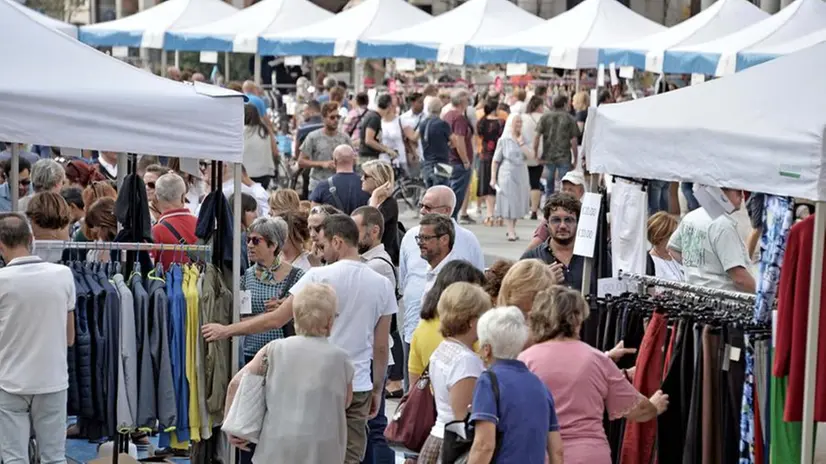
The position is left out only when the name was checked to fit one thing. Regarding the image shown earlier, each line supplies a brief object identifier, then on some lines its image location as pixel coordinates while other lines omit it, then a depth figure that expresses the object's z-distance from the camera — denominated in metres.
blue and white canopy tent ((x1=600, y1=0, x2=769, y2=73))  44.31
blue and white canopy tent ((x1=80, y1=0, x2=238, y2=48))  57.34
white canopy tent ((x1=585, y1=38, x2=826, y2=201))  13.62
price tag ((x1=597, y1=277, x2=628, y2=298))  16.85
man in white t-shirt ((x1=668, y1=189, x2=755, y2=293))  18.30
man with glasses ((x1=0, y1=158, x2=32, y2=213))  25.67
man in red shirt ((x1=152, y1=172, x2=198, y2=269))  18.94
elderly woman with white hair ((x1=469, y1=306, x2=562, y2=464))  11.99
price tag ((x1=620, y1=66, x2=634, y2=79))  45.75
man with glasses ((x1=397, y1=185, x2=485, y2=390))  18.64
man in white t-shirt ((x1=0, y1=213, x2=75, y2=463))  15.08
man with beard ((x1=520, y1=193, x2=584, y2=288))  18.19
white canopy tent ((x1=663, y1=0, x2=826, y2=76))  38.53
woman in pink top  13.03
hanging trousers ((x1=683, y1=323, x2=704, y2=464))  14.77
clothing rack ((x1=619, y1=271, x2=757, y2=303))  15.73
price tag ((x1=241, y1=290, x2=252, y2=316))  16.97
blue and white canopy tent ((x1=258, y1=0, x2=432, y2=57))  51.41
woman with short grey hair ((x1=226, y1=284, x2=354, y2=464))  13.99
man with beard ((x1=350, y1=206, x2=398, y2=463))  17.34
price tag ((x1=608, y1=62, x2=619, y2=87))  45.53
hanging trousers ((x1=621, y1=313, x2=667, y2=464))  15.30
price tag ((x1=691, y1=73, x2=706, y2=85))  46.12
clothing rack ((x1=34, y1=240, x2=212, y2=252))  16.59
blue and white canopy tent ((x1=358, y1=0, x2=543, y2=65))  49.66
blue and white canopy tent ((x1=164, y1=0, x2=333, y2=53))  54.31
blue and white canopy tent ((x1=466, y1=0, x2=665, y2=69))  46.59
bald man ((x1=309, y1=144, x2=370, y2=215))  25.83
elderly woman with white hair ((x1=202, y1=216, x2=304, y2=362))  17.06
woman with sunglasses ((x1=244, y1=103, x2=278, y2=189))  32.87
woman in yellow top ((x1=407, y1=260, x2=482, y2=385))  14.65
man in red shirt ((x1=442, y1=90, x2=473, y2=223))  41.59
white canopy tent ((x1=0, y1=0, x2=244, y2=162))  15.63
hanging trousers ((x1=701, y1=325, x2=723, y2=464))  14.69
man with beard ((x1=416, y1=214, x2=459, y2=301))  17.48
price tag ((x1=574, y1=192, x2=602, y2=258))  17.17
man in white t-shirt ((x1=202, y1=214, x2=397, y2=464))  15.77
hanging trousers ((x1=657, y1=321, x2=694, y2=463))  14.96
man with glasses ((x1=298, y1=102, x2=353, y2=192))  33.56
